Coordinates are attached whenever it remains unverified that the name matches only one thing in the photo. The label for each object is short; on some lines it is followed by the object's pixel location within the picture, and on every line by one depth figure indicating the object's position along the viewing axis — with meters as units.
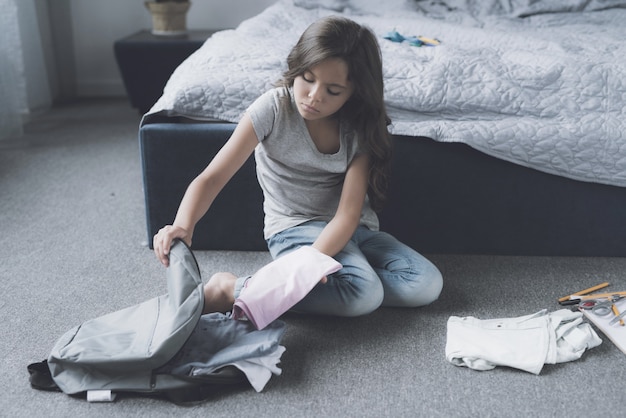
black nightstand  2.75
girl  1.20
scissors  1.33
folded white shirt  1.17
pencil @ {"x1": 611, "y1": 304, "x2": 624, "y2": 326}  1.29
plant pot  2.84
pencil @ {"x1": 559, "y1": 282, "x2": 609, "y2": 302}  1.43
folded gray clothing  1.09
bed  1.51
